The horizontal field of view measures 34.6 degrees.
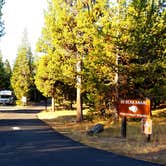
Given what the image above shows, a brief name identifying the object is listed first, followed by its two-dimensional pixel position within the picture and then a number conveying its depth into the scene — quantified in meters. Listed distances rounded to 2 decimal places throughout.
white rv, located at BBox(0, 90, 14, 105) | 49.04
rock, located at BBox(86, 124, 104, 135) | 12.16
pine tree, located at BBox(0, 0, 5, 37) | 20.02
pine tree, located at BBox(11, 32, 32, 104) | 46.19
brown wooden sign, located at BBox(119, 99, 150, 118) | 10.60
